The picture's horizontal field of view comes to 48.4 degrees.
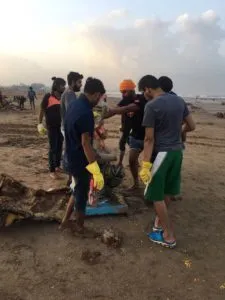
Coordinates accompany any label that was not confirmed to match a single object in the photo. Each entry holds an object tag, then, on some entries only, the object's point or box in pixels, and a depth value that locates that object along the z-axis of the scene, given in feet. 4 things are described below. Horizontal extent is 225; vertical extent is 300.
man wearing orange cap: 13.04
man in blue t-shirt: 8.73
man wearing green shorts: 9.00
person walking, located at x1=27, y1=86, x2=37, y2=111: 52.93
